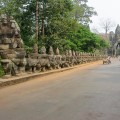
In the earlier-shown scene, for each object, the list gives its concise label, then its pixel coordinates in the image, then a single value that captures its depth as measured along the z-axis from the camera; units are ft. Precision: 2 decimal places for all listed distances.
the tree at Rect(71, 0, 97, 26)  110.94
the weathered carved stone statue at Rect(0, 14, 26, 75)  30.32
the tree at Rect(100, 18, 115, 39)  192.00
